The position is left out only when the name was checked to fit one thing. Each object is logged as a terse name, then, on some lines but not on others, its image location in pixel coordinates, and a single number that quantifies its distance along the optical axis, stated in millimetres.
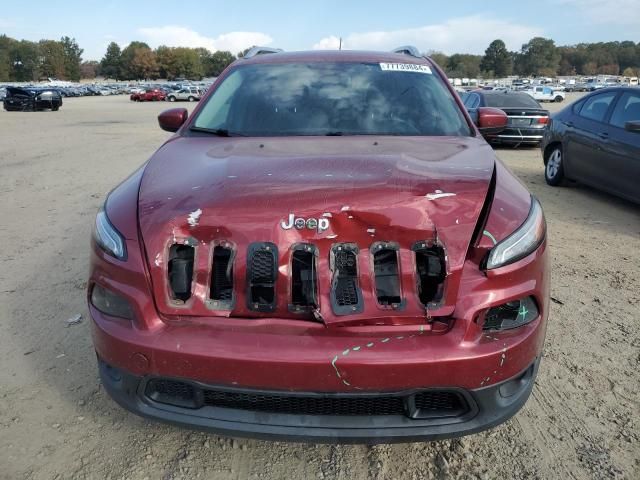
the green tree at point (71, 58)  134000
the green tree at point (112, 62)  145250
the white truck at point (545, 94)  47631
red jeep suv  1765
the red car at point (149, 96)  57656
